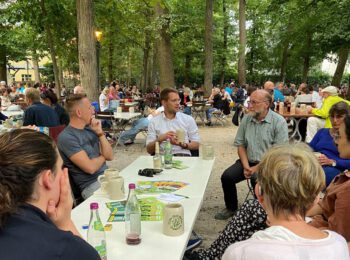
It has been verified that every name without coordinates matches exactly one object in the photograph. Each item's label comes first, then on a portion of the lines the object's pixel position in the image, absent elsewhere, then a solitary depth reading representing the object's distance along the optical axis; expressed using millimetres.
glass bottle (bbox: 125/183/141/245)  1954
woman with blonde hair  1426
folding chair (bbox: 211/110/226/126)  12891
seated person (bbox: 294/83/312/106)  10452
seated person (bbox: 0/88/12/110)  11331
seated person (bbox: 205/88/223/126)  13066
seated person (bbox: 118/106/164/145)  8828
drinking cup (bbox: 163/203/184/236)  2039
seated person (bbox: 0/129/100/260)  1174
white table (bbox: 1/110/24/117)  9215
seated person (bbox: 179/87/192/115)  11633
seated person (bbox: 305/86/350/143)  7310
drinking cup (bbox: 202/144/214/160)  4023
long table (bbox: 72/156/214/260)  1853
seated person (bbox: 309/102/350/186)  3957
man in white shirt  4641
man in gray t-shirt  3373
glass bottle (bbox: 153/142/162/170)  3631
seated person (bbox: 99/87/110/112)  12200
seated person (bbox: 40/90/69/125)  6789
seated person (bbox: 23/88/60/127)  6047
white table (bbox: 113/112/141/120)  8789
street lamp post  13927
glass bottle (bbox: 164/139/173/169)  3711
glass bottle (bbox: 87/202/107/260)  1779
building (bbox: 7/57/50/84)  60309
